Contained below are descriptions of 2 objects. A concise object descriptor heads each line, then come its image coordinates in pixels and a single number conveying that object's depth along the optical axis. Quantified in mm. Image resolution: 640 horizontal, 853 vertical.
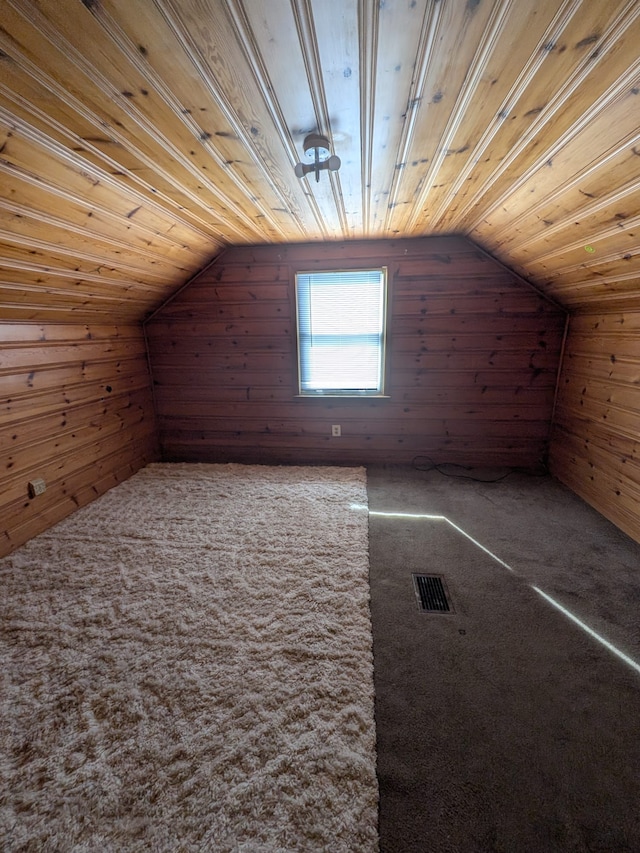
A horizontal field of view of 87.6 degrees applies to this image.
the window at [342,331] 3098
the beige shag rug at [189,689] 916
